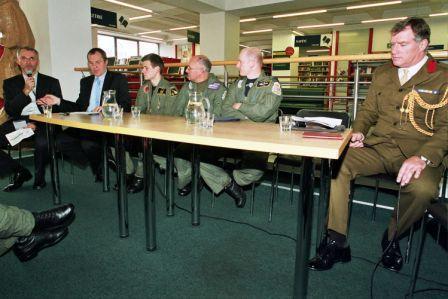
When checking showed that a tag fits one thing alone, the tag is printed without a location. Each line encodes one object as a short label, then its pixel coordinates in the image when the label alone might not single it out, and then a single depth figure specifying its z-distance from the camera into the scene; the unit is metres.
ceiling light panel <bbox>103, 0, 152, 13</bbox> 9.12
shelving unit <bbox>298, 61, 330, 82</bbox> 11.77
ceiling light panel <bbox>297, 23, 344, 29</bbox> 12.16
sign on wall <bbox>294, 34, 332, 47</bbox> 11.75
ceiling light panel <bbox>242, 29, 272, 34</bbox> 13.46
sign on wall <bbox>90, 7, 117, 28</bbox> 7.89
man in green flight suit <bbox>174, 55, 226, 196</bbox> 2.51
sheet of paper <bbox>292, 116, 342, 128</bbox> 1.41
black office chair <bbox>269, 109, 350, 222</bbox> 1.89
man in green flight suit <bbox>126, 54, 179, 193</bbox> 2.74
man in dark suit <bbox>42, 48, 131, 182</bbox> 2.86
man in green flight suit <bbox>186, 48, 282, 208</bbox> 2.07
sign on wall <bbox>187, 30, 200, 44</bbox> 10.48
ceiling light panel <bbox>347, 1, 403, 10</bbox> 8.74
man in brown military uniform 1.48
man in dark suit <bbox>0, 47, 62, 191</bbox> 2.71
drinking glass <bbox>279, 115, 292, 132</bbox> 1.38
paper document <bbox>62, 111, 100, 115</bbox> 2.30
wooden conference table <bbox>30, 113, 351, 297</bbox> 1.06
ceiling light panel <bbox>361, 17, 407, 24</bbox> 10.89
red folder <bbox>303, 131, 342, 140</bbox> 1.16
